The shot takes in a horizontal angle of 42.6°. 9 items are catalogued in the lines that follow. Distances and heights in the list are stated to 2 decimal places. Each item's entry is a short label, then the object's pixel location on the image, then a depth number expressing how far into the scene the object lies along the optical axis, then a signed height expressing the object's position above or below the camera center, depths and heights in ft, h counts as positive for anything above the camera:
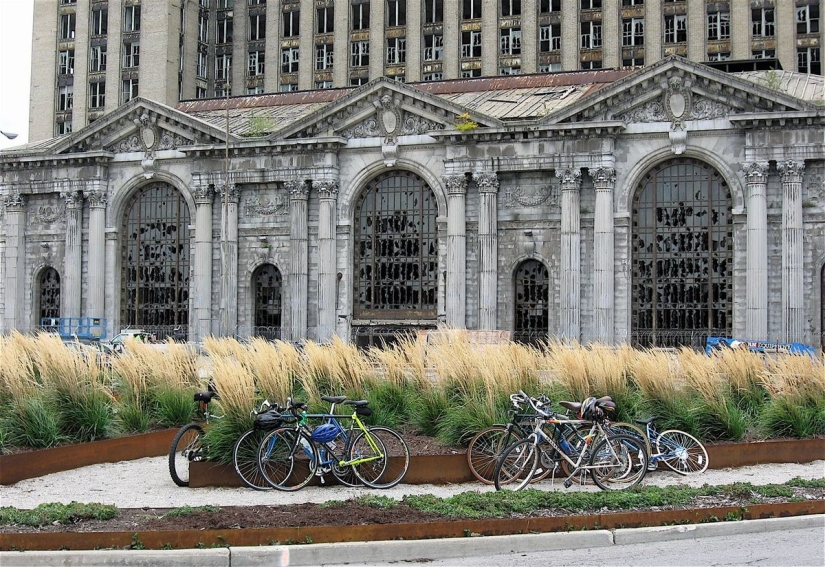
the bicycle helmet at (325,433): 50.90 -5.18
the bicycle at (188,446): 52.33 -6.19
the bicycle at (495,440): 52.08 -5.77
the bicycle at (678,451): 54.80 -6.52
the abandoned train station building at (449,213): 136.36 +16.16
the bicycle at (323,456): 50.93 -6.39
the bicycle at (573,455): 50.39 -6.21
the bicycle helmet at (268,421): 50.96 -4.62
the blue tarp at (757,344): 121.39 -2.06
